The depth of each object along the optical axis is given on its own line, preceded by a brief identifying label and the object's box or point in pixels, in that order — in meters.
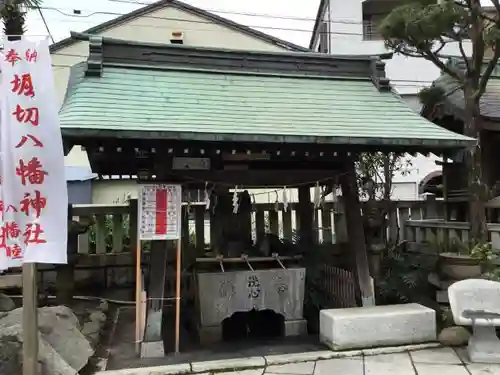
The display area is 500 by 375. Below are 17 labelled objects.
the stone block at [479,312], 5.54
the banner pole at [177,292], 6.20
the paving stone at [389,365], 5.43
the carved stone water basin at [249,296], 6.86
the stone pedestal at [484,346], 5.65
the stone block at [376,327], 6.14
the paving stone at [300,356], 5.77
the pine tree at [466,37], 7.59
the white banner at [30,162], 4.35
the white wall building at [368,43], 23.30
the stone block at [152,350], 6.04
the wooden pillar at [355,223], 7.10
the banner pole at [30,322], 4.45
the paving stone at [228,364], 5.55
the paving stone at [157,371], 5.38
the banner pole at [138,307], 6.05
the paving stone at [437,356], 5.76
